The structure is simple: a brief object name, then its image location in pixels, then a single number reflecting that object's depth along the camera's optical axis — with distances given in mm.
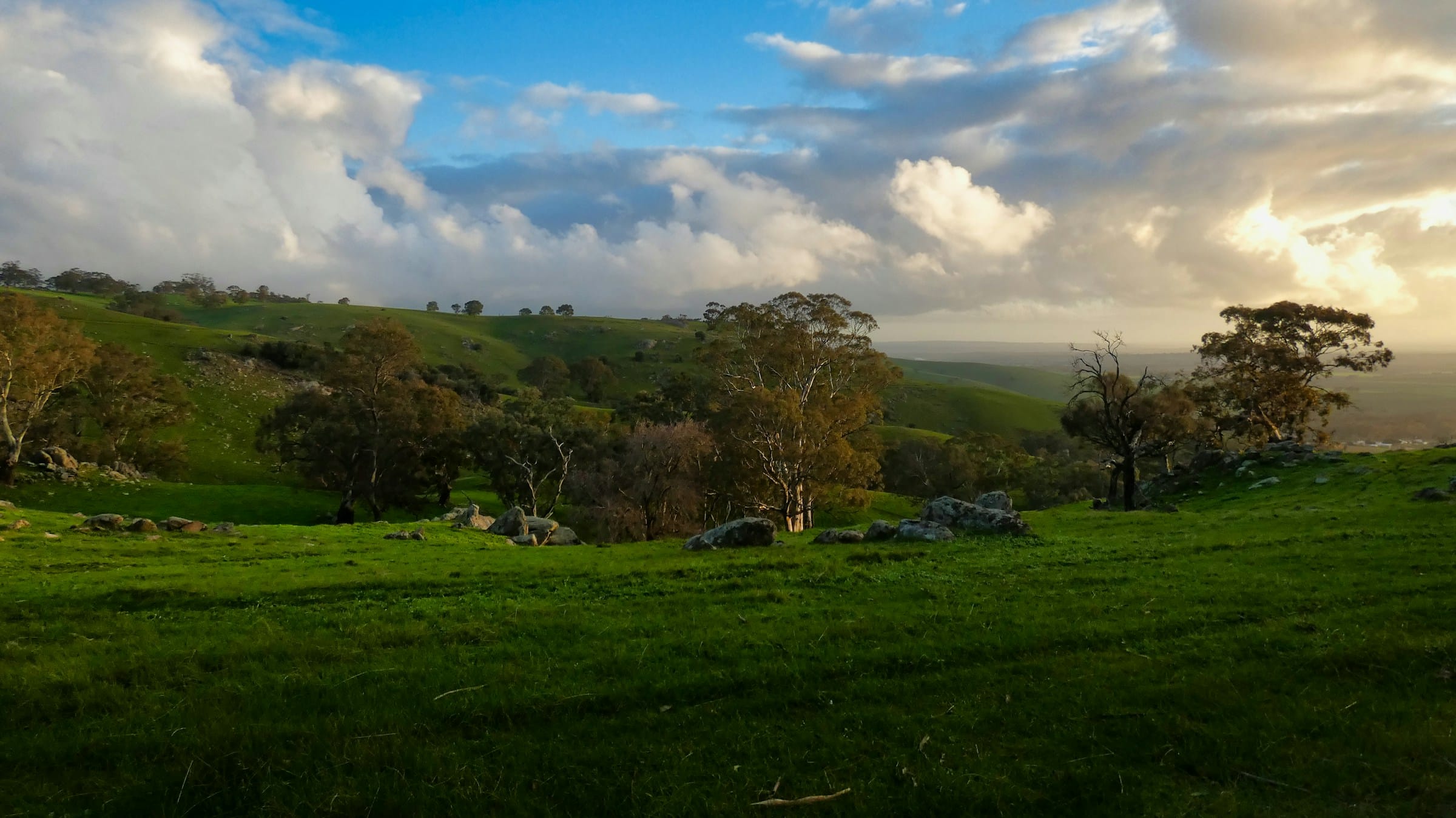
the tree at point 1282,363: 55969
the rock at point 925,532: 21062
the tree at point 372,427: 53125
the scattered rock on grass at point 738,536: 22375
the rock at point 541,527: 34244
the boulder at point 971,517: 22500
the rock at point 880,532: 22156
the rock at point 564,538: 33500
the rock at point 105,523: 26281
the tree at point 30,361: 48219
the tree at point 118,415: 60344
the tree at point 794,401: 46500
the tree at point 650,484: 44719
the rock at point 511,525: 34406
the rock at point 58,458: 51500
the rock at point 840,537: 22359
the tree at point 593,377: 142750
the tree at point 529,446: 54719
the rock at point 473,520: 36844
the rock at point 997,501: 27188
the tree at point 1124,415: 38344
